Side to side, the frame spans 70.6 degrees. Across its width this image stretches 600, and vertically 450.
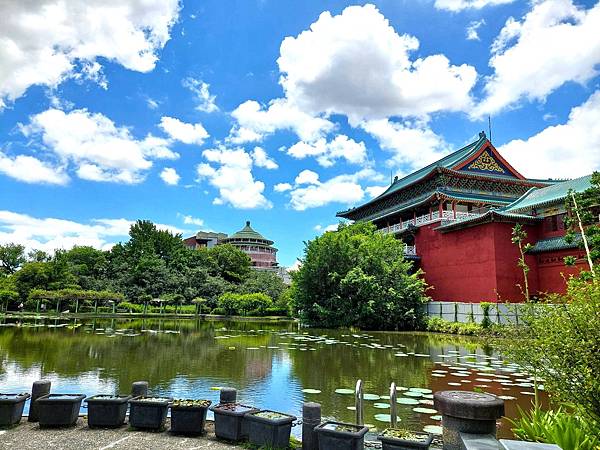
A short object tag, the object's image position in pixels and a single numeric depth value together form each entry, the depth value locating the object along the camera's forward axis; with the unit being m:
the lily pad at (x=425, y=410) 6.21
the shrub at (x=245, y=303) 35.69
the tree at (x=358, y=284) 21.41
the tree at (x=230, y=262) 45.38
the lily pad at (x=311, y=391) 7.59
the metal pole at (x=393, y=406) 4.50
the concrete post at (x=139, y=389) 5.26
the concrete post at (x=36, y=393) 5.08
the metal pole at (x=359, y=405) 4.48
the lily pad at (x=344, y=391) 7.50
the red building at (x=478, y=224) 18.80
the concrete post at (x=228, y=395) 5.03
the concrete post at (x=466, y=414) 3.79
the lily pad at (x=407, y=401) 6.71
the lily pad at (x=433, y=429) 5.20
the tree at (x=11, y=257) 44.38
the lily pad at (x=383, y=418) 5.77
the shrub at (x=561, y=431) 3.43
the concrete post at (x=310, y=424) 4.18
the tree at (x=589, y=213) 12.70
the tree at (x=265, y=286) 38.75
